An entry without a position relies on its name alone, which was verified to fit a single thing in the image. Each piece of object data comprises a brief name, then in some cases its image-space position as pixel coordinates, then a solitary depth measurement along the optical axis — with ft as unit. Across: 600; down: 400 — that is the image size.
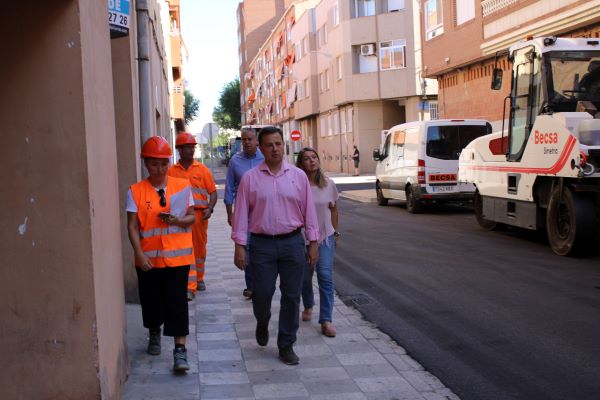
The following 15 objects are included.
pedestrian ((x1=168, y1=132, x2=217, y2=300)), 27.55
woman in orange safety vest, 18.20
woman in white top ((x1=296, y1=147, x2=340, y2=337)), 22.41
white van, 61.26
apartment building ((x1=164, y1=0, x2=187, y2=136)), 136.04
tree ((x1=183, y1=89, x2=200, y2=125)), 310.29
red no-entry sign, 144.58
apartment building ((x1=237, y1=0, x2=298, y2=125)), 314.35
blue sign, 23.89
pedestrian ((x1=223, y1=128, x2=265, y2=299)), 27.40
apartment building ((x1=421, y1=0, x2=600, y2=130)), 62.49
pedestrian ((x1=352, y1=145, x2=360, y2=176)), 139.03
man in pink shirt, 18.93
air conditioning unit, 141.28
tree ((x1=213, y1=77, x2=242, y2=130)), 352.90
